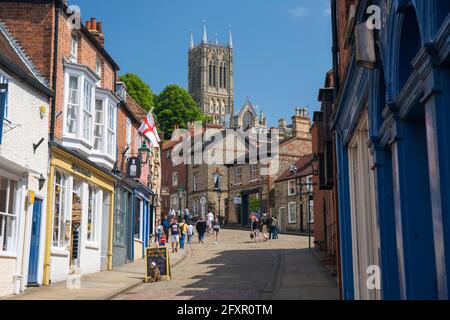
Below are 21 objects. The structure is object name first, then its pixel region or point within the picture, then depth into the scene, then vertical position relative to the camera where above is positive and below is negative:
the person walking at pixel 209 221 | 38.38 +1.52
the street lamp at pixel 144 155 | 25.39 +3.98
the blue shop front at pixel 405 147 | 4.68 +1.01
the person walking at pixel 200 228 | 32.31 +0.91
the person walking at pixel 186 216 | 39.31 +1.89
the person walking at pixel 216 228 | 32.59 +0.90
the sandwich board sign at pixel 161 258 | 17.41 -0.38
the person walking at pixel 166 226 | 31.02 +0.98
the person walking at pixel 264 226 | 33.22 +1.07
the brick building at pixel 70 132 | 16.27 +3.40
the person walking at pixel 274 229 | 34.28 +0.86
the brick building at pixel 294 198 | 42.59 +3.42
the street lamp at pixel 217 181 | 58.16 +6.21
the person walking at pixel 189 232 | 33.04 +0.71
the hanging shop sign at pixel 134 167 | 23.19 +3.05
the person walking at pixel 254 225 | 33.00 +1.04
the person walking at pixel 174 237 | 27.00 +0.36
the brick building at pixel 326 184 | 13.30 +1.72
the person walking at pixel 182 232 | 29.17 +0.64
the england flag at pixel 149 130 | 22.64 +4.41
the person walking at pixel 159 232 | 31.01 +0.68
